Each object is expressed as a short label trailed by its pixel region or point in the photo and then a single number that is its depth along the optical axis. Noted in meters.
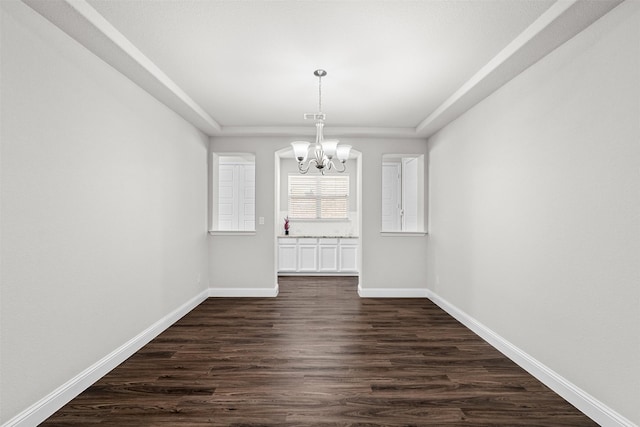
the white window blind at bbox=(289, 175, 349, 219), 7.58
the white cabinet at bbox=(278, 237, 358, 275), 6.98
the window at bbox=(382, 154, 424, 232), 6.63
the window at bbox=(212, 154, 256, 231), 7.60
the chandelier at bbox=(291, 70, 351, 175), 3.29
